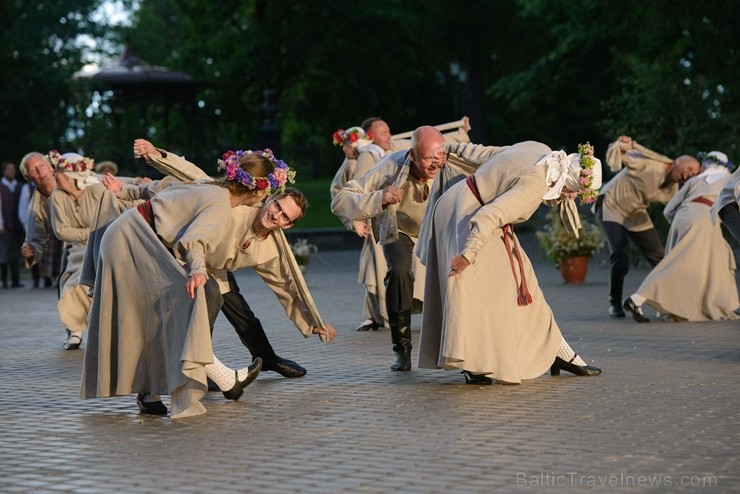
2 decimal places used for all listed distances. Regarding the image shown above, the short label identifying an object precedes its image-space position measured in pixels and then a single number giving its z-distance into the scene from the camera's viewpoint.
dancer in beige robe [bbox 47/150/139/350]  14.10
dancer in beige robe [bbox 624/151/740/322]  15.32
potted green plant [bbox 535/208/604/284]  21.05
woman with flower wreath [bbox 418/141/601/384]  10.25
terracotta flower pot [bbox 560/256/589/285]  21.03
